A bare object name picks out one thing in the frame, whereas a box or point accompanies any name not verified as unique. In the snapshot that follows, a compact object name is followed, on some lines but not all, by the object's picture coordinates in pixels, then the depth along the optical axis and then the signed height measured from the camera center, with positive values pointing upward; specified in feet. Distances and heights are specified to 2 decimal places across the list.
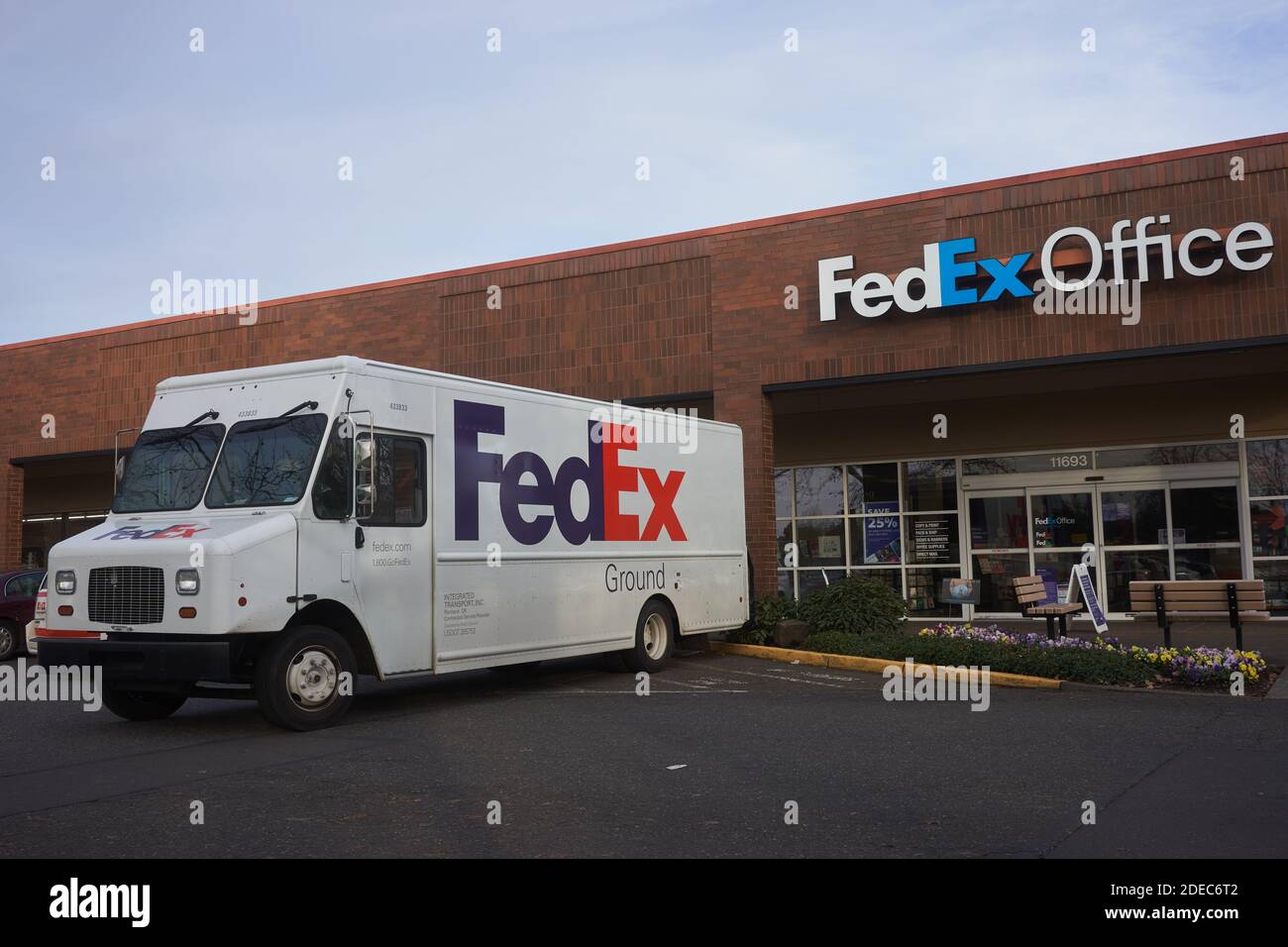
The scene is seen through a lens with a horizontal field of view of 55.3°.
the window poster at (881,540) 69.67 -0.47
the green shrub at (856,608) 51.70 -3.25
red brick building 53.36 +8.06
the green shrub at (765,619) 53.67 -3.74
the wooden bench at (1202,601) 45.24 -2.93
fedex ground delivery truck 31.12 +0.03
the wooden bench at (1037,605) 49.57 -3.19
